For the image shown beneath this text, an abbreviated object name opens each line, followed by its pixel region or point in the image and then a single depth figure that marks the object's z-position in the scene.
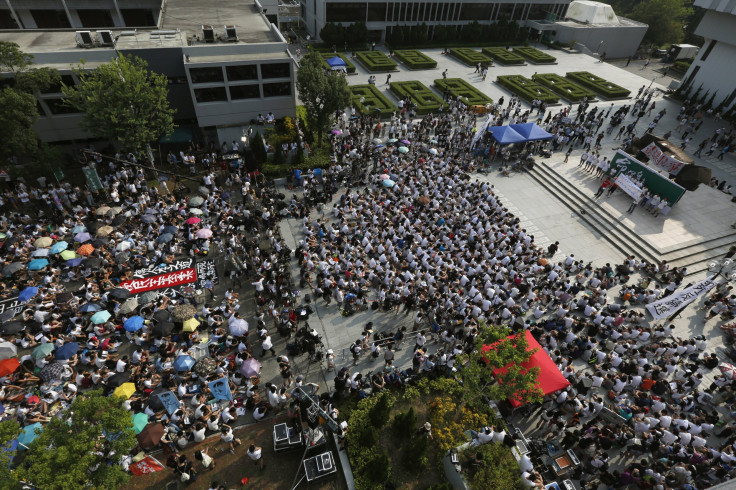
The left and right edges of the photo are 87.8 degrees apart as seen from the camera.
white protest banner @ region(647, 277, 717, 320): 20.73
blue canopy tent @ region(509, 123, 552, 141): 36.03
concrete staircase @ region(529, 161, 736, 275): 27.06
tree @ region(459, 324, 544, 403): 14.70
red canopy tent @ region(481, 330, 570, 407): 17.28
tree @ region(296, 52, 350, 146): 31.95
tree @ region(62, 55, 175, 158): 27.41
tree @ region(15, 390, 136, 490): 11.44
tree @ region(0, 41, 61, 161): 25.69
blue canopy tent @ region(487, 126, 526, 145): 35.50
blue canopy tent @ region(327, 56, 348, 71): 47.88
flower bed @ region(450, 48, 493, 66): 57.06
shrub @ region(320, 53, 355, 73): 50.58
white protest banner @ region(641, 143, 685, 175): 30.38
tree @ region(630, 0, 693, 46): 63.62
